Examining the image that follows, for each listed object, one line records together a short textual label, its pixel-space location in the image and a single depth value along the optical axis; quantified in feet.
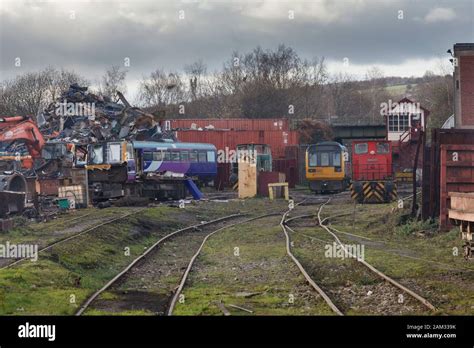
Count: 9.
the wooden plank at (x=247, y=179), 133.69
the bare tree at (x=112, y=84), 198.26
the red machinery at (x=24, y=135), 116.57
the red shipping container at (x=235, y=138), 188.34
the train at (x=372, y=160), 135.85
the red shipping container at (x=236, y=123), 199.41
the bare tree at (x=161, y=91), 215.57
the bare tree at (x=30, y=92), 164.55
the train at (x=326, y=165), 151.94
